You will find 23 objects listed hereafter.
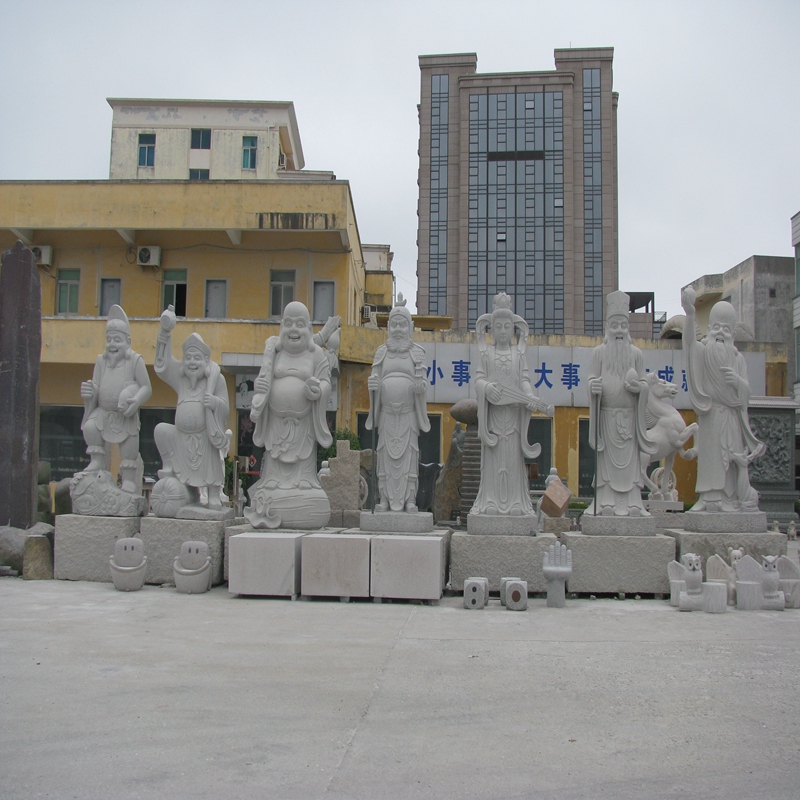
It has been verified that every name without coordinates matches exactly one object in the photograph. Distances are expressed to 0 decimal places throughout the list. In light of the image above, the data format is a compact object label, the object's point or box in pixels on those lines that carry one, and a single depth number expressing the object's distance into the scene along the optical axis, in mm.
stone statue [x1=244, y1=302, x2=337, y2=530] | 8016
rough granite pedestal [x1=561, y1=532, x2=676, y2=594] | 7457
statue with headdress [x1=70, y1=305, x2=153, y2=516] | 8336
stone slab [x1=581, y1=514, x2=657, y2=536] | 7594
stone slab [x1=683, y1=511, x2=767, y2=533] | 7664
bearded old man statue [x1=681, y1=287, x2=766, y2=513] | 7801
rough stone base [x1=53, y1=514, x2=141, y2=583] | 8094
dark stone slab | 9008
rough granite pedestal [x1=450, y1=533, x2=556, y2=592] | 7359
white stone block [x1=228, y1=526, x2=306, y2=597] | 7172
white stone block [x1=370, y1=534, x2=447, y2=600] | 7027
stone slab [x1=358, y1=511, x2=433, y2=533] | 7641
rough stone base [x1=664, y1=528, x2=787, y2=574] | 7536
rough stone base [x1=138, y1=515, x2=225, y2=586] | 7895
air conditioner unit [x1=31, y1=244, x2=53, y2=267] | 19375
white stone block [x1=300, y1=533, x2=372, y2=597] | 7102
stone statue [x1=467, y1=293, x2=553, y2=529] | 7648
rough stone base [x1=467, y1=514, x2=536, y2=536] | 7504
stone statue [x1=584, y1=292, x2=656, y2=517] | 7754
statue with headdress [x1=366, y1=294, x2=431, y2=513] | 7879
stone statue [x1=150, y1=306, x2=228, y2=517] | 8180
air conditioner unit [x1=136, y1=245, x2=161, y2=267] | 19422
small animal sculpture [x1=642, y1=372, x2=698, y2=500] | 11148
